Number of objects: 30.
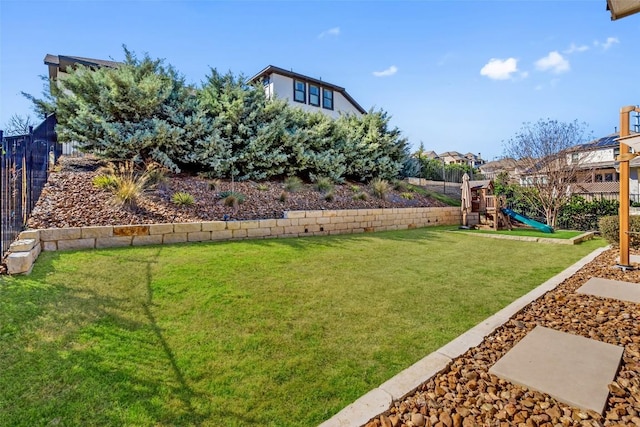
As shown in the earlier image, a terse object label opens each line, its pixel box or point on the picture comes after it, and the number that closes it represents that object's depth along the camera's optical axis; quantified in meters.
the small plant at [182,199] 6.45
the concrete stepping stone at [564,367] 1.83
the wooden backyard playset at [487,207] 11.01
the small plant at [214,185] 7.72
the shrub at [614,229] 6.80
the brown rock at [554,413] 1.66
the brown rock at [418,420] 1.63
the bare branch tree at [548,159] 11.52
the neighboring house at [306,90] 18.44
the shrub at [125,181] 5.86
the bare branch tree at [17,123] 13.02
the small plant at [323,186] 9.78
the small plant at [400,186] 12.82
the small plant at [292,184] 9.03
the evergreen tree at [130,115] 7.29
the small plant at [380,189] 11.02
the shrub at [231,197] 7.13
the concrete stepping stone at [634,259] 5.45
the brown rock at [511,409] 1.71
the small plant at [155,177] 7.00
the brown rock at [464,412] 1.70
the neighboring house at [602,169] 12.23
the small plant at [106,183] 6.32
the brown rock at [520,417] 1.65
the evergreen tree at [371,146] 12.29
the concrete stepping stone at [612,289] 3.62
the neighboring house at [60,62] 13.75
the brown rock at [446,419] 1.64
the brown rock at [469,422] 1.63
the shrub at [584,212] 10.75
